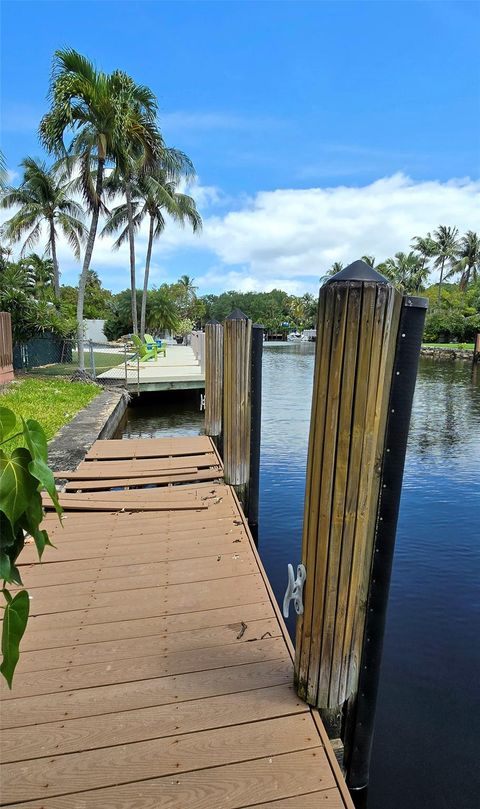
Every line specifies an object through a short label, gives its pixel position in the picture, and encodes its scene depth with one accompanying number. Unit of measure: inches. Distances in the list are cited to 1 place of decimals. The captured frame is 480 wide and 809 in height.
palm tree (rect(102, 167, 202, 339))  906.7
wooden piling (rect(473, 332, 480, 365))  1240.8
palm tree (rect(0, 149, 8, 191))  387.6
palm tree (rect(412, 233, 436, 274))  2140.7
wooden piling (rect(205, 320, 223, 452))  277.1
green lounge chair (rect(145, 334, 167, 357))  822.4
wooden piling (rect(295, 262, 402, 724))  69.1
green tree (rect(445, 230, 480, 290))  1987.0
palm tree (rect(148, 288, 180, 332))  1669.5
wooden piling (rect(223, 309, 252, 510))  193.6
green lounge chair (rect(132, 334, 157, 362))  724.0
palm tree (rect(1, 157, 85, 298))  864.3
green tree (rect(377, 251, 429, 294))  2118.6
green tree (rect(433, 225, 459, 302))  2050.9
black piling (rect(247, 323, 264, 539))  191.0
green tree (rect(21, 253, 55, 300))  1162.5
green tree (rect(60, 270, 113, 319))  1802.4
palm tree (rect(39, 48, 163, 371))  449.4
